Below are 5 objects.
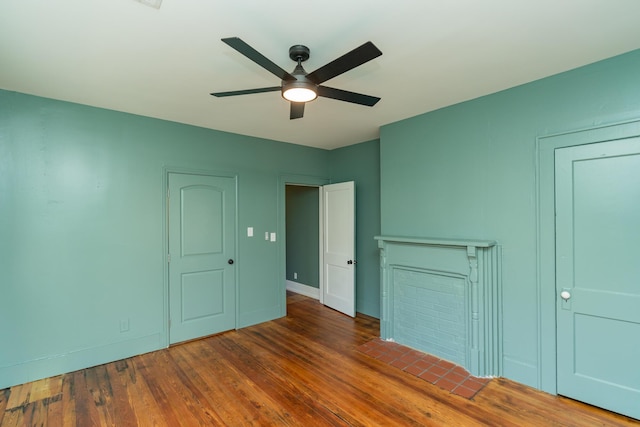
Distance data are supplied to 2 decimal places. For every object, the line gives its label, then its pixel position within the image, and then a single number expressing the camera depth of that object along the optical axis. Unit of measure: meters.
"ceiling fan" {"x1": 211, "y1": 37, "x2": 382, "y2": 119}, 1.55
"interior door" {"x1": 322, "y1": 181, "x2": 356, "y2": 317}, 4.53
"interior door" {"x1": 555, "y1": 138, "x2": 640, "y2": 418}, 2.23
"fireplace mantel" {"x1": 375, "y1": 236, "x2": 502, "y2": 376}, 2.88
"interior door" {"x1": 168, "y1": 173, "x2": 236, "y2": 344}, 3.65
